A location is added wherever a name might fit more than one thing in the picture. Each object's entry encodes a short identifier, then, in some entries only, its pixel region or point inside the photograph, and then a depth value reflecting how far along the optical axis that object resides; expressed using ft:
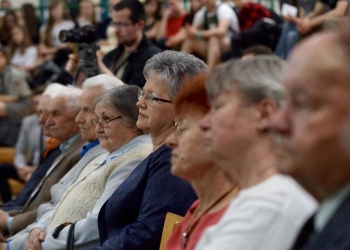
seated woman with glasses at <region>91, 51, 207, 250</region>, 20.09
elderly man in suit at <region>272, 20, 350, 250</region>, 9.52
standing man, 33.36
